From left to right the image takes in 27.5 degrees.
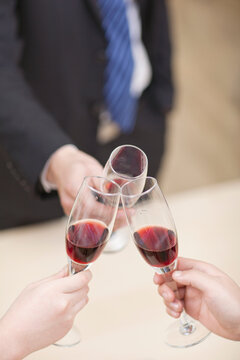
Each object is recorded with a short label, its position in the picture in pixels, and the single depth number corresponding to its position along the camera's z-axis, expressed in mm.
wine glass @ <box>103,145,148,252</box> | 1132
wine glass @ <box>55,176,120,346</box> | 995
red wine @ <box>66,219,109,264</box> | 997
